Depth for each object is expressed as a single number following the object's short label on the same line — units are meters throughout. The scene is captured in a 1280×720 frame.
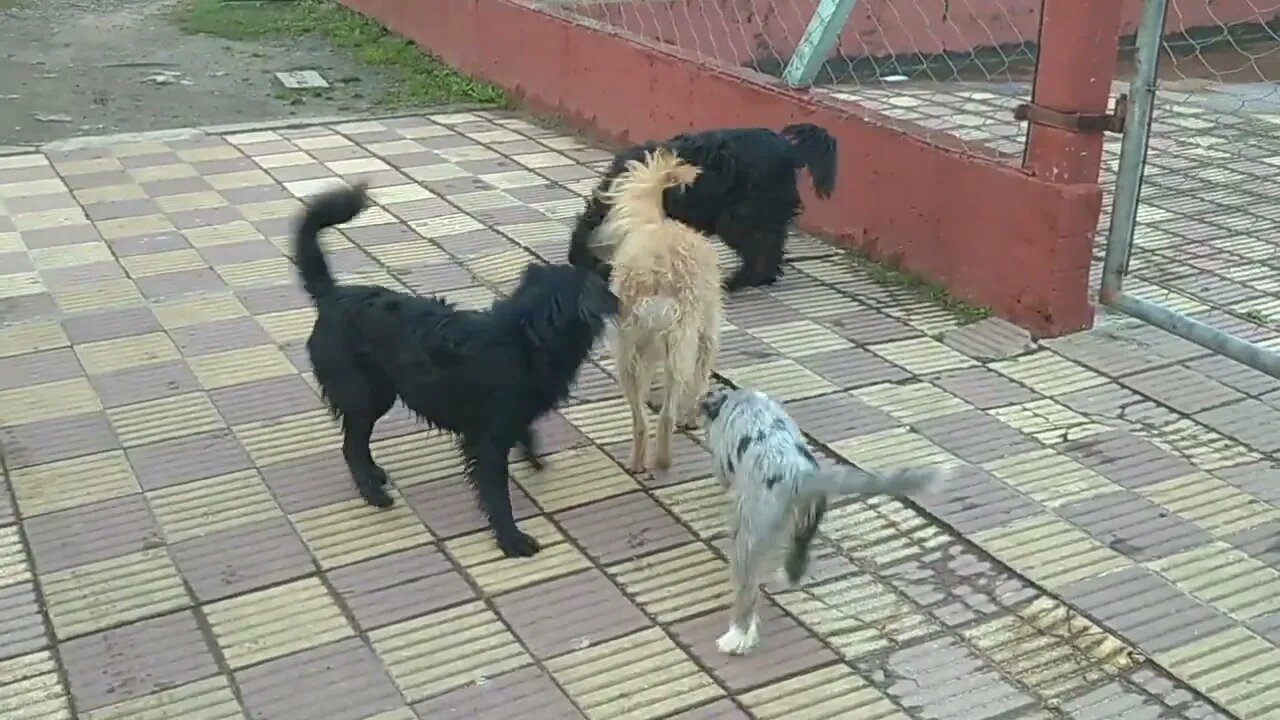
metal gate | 4.35
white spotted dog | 3.00
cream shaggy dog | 3.82
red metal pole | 4.73
